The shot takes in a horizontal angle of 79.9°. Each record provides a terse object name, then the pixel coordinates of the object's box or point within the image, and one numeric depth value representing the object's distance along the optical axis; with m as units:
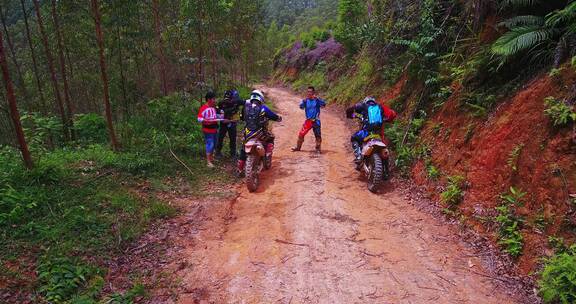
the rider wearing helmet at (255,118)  7.80
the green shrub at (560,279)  3.47
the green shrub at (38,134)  7.29
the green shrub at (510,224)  4.43
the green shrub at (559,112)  4.56
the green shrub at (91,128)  11.14
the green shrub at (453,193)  5.84
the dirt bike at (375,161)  7.00
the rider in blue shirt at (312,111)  9.78
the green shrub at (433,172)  6.73
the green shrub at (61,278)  3.72
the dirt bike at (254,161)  7.18
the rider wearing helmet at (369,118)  7.61
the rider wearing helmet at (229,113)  9.03
